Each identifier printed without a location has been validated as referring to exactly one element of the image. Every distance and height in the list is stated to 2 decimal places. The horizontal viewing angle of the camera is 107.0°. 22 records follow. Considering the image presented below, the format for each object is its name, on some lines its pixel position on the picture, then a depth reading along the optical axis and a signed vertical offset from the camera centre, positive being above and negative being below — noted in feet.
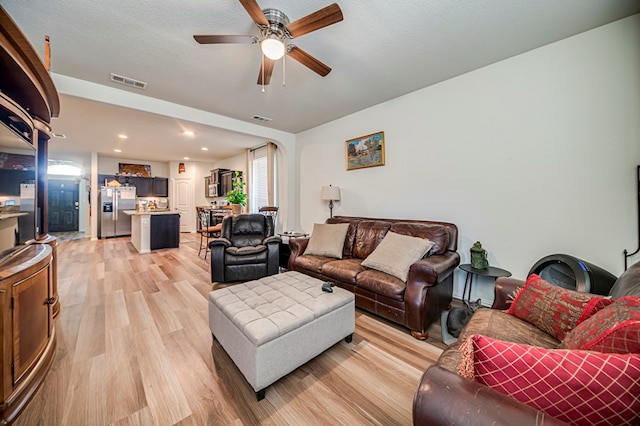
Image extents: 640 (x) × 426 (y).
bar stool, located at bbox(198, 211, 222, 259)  23.11 -0.80
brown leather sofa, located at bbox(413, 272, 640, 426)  1.96 -1.71
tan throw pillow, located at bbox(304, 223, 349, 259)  10.49 -1.28
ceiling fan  5.09 +4.36
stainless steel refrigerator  24.44 +0.39
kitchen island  18.44 -1.39
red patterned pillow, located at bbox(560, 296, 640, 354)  2.29 -1.30
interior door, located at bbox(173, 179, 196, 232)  29.04 +1.36
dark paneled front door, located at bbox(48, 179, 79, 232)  27.89 +1.02
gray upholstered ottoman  4.80 -2.53
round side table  7.54 -1.97
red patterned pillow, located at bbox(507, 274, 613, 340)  3.92 -1.75
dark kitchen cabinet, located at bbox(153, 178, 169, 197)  28.43 +3.17
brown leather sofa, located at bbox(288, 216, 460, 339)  6.91 -2.13
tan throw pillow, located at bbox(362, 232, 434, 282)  7.78 -1.47
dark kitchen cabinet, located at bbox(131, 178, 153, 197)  27.35 +3.10
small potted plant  20.36 +1.61
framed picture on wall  11.76 +3.19
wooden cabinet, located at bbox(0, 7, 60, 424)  4.02 -1.42
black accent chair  11.05 -1.96
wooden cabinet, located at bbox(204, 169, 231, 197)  25.87 +3.36
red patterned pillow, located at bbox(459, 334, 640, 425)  1.94 -1.52
